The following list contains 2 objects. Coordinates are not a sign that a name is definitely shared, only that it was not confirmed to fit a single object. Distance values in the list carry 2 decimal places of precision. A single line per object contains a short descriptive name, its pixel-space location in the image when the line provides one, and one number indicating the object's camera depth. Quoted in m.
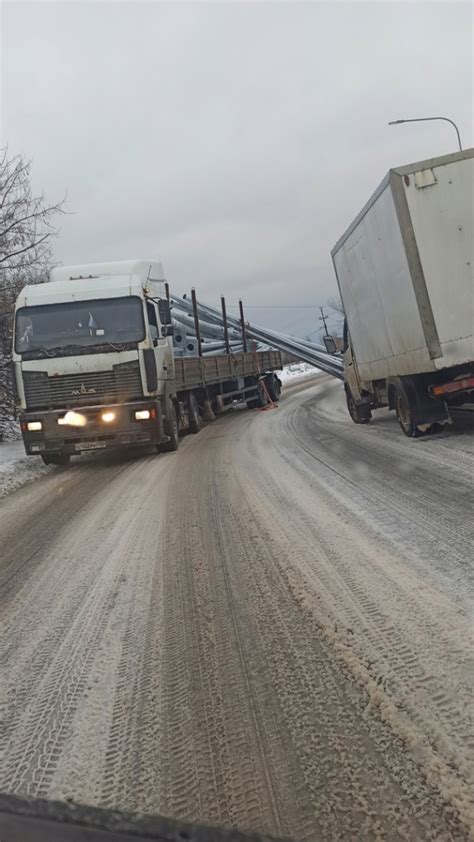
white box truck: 7.17
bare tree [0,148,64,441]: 13.92
